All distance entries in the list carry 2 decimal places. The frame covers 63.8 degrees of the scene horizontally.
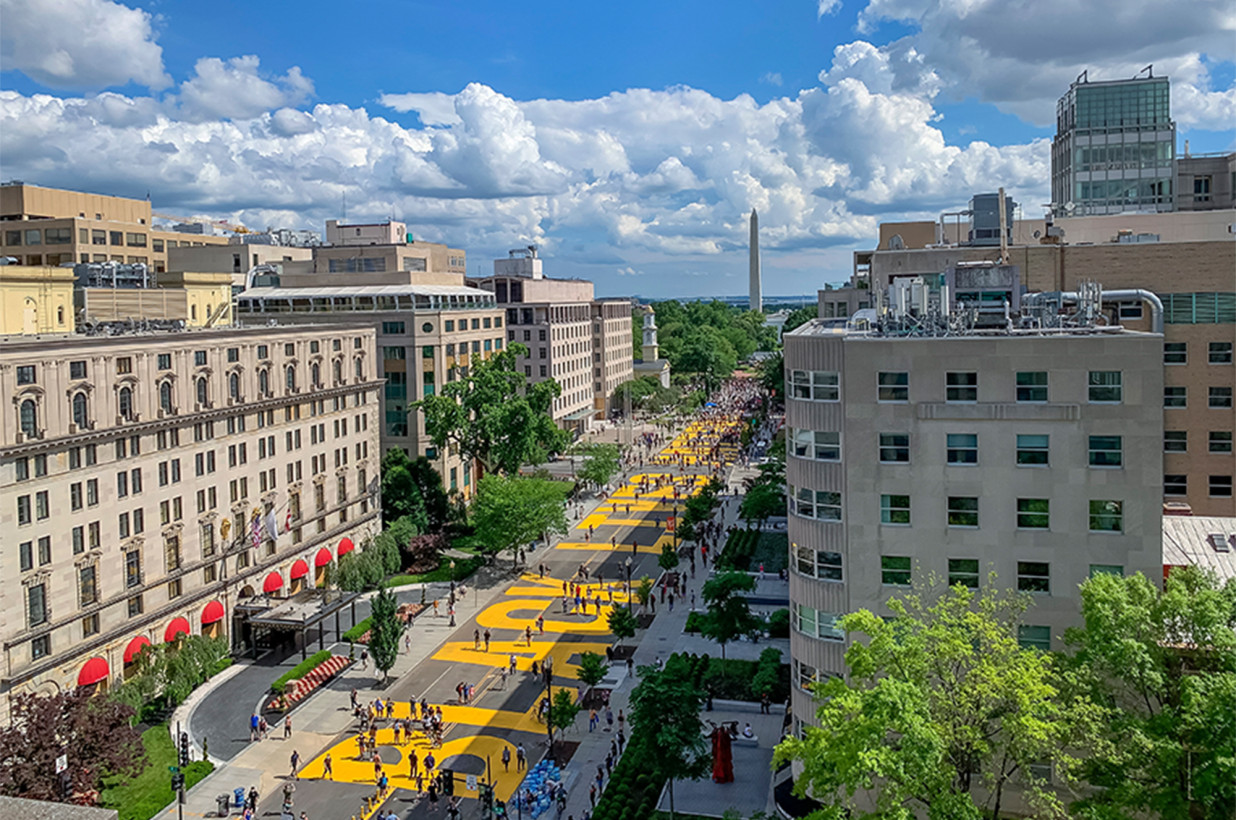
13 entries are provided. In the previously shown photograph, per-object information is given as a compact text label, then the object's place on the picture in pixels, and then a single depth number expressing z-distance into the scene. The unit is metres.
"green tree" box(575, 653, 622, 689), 52.53
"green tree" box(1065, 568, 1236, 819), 24.53
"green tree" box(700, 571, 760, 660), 57.75
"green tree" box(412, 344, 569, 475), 85.31
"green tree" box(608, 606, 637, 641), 60.12
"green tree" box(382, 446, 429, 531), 85.50
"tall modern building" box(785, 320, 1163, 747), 34.44
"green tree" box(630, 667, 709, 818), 40.00
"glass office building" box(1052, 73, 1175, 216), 70.94
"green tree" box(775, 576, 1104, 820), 25.41
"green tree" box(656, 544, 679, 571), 74.88
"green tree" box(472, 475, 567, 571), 77.94
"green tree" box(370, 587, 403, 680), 55.72
